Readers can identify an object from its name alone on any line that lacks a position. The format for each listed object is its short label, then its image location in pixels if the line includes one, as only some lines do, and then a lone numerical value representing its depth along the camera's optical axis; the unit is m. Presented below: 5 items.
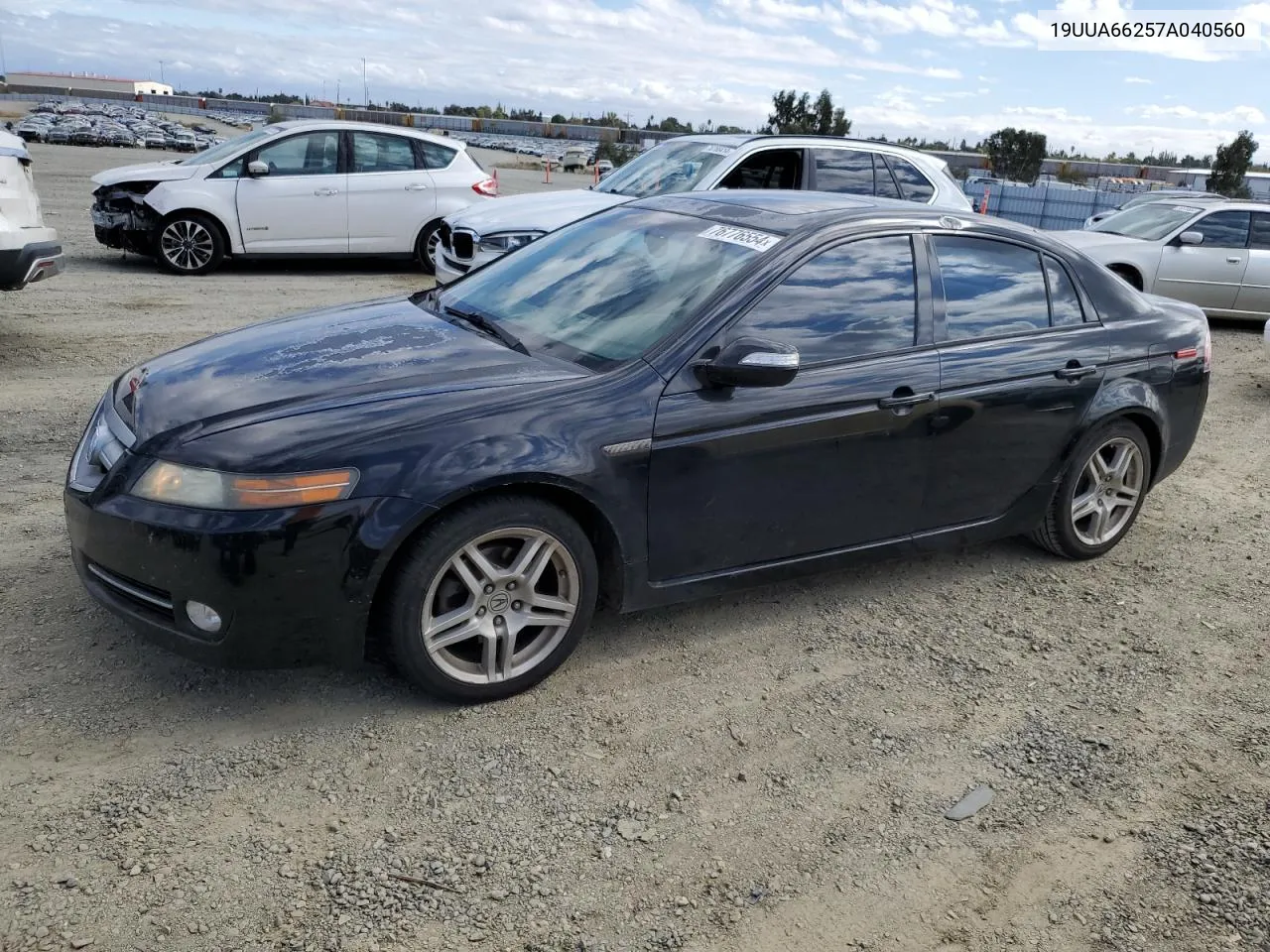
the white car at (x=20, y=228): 6.83
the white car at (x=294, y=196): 11.02
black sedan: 3.15
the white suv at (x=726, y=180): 8.95
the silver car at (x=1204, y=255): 11.94
